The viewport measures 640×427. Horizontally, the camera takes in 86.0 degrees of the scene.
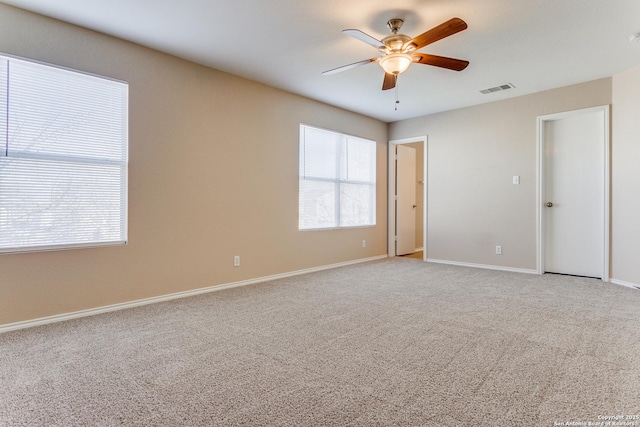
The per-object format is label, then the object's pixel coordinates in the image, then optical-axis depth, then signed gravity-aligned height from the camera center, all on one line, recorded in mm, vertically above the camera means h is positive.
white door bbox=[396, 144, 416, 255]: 6578 +253
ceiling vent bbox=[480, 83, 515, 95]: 4490 +1665
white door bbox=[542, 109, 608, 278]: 4406 +250
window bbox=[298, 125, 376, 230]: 5062 +522
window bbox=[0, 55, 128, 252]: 2674 +461
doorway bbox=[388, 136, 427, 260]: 6414 +87
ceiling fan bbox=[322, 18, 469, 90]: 2785 +1328
